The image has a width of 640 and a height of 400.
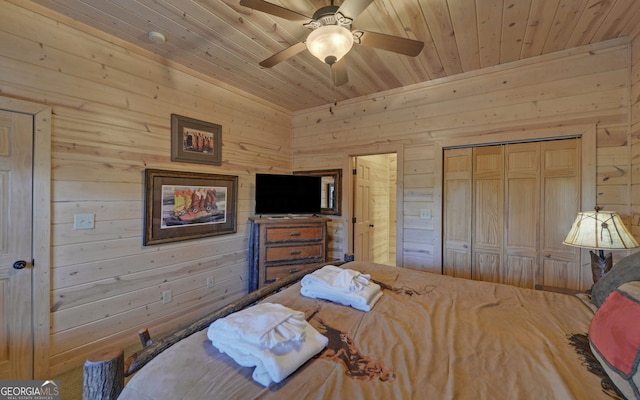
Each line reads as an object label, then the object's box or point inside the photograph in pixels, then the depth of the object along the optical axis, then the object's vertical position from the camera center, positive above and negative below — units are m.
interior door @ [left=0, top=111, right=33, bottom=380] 1.76 -0.34
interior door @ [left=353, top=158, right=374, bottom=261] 3.84 -0.18
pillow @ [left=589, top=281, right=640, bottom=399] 0.81 -0.49
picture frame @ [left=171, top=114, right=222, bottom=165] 2.70 +0.64
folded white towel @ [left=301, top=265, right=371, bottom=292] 1.54 -0.50
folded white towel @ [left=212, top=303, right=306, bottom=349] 0.96 -0.51
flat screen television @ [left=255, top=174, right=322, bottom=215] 3.37 +0.08
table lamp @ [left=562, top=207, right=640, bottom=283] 1.73 -0.23
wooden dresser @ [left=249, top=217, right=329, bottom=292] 3.16 -0.59
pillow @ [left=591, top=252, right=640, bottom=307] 1.25 -0.38
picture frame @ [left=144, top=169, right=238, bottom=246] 2.52 -0.07
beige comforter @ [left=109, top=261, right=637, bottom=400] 0.82 -0.60
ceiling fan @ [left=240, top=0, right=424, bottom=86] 1.48 +1.06
